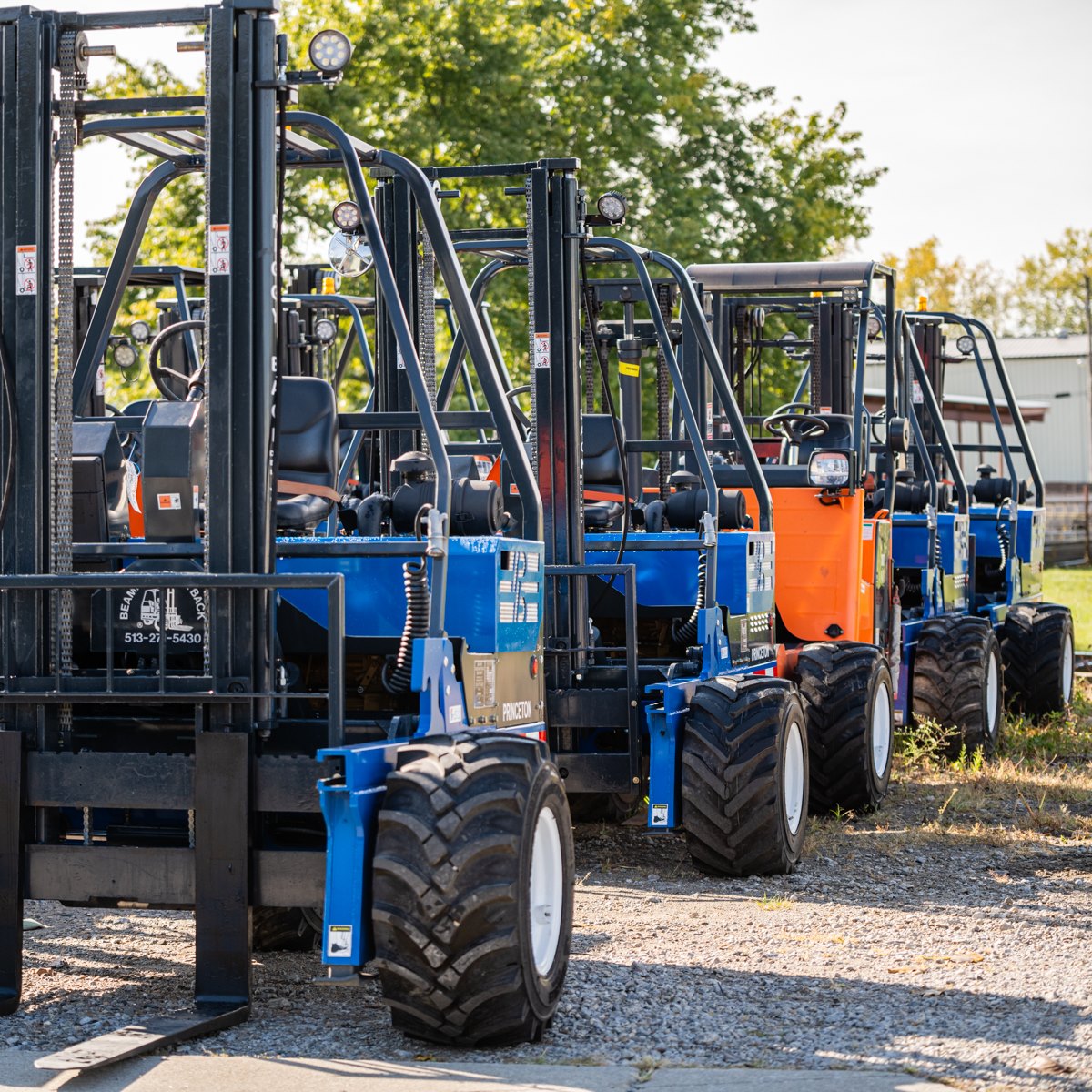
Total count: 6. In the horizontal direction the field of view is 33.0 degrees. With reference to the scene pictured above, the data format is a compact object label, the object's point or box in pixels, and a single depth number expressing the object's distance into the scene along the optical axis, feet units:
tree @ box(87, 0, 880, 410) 89.66
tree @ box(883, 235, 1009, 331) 270.05
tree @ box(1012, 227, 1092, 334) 279.90
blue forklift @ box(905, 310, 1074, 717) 51.06
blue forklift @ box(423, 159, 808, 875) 28.04
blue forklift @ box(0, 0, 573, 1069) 17.81
